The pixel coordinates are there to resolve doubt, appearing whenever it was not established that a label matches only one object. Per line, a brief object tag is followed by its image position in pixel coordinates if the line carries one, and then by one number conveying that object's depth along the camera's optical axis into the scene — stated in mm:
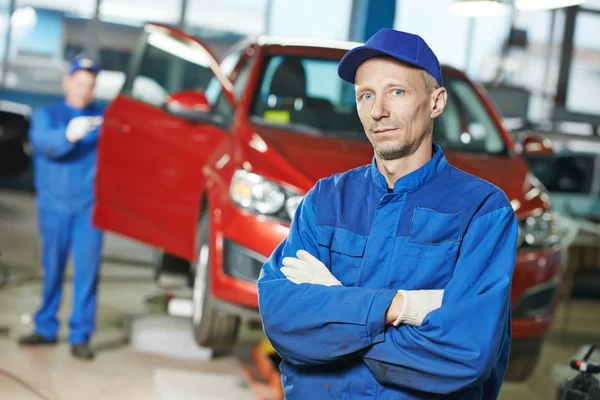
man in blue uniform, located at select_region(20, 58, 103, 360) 5500
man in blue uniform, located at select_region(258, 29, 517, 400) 1998
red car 4598
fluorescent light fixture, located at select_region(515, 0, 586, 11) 8914
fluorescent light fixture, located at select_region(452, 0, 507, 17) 9391
